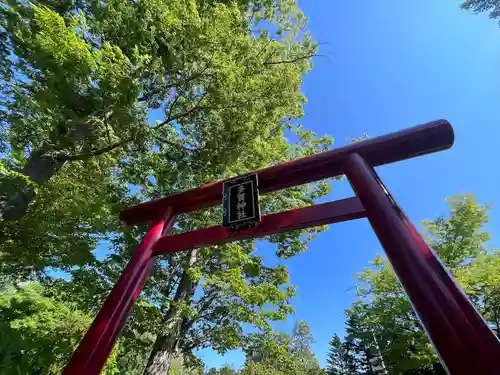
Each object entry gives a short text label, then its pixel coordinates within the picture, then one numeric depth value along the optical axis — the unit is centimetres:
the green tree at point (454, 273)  828
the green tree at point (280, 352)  660
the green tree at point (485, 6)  650
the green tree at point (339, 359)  2268
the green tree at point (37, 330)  260
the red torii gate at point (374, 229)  147
